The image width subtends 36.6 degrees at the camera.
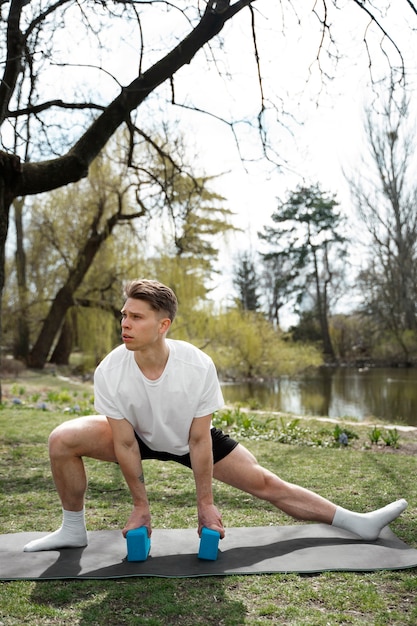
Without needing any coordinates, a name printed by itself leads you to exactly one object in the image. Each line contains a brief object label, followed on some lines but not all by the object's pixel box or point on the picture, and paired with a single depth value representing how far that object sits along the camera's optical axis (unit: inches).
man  110.4
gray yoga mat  105.0
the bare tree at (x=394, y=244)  1000.2
